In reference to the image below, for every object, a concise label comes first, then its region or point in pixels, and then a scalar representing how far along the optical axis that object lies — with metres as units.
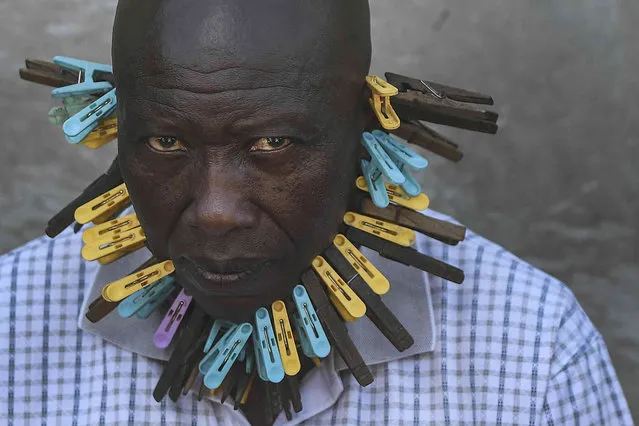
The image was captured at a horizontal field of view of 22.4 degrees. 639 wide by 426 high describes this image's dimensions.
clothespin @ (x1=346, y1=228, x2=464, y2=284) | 1.03
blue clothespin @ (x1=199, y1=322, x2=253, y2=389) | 1.01
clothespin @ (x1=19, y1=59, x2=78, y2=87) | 1.06
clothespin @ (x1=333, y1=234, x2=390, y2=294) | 1.02
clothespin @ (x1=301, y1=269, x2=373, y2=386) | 1.01
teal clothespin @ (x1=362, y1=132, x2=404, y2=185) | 0.99
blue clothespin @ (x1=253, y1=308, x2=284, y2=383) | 1.00
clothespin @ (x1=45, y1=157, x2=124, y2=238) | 1.05
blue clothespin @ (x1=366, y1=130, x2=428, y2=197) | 1.01
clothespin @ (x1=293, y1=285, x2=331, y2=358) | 1.01
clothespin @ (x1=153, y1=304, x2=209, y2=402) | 1.04
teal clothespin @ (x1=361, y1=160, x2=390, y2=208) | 1.01
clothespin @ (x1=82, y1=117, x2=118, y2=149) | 1.05
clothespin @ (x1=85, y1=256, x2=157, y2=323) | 1.05
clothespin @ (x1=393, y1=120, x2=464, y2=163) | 1.06
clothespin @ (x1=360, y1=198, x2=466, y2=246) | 1.03
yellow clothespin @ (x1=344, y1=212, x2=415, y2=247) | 1.03
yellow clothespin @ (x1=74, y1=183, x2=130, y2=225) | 1.04
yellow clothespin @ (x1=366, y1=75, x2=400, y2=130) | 0.99
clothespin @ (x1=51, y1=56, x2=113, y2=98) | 1.03
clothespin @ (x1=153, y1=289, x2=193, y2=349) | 1.05
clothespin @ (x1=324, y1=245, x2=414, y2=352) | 1.01
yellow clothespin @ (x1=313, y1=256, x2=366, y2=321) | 1.01
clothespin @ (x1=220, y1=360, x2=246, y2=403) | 1.04
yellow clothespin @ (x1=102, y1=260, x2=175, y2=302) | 1.02
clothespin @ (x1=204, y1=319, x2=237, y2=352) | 1.03
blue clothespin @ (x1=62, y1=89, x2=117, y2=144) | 1.01
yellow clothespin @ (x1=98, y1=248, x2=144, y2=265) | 1.05
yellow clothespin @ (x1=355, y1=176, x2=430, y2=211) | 1.03
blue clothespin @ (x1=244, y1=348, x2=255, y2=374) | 1.05
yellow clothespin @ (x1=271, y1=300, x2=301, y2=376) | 1.01
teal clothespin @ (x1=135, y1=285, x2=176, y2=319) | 1.06
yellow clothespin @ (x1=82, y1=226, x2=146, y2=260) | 1.03
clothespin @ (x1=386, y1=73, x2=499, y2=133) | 1.02
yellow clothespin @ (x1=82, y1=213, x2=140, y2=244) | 1.04
